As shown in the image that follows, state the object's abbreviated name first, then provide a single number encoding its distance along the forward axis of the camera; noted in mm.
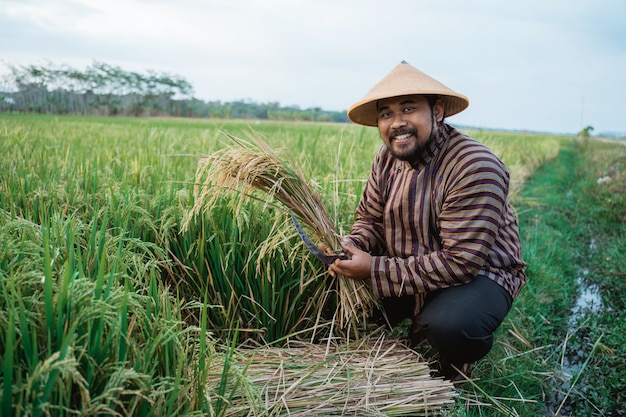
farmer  1859
